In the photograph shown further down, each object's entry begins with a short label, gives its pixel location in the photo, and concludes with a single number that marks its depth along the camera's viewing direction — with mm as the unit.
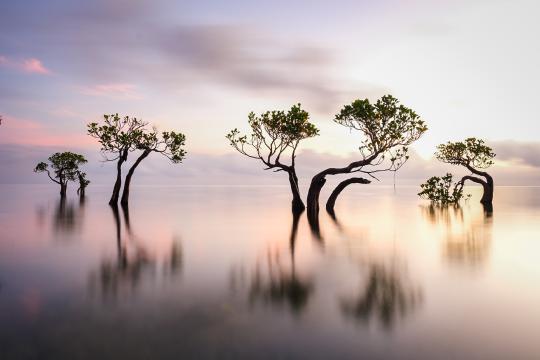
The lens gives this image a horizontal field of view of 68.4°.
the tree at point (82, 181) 86962
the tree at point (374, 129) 41219
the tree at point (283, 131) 44188
